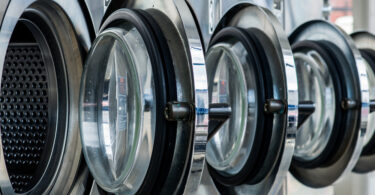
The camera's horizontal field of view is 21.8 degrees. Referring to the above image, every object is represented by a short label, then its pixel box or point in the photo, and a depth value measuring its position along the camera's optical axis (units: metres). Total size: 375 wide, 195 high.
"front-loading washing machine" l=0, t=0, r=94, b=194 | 2.05
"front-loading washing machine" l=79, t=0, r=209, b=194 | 1.96
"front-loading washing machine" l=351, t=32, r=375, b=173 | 2.98
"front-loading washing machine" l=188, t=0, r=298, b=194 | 2.31
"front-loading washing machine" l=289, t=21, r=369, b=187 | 2.62
